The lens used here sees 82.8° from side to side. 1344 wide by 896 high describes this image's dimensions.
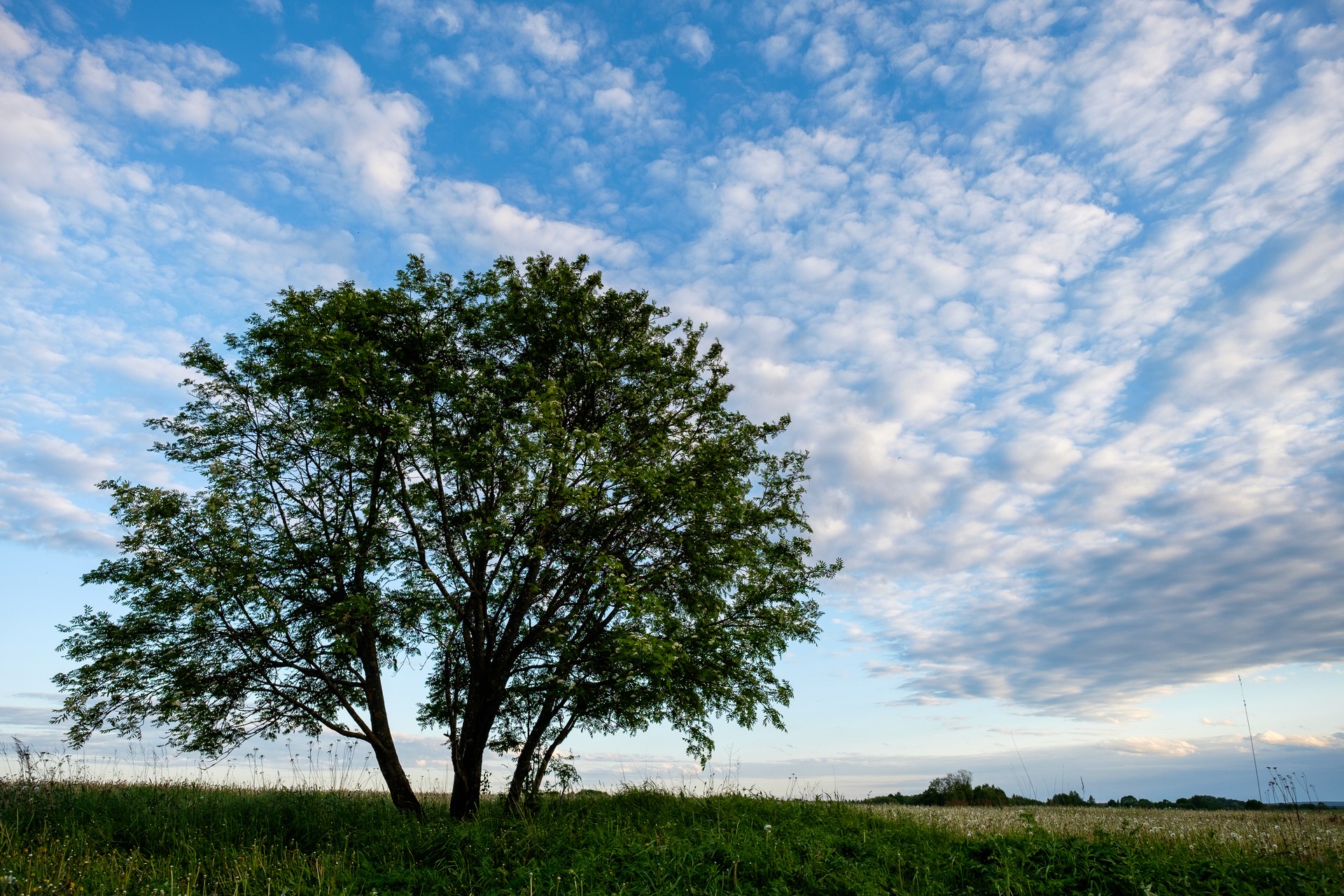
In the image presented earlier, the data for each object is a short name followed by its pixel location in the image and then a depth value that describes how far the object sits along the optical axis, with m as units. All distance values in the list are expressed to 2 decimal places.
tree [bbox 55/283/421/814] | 17.03
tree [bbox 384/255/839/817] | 17.77
